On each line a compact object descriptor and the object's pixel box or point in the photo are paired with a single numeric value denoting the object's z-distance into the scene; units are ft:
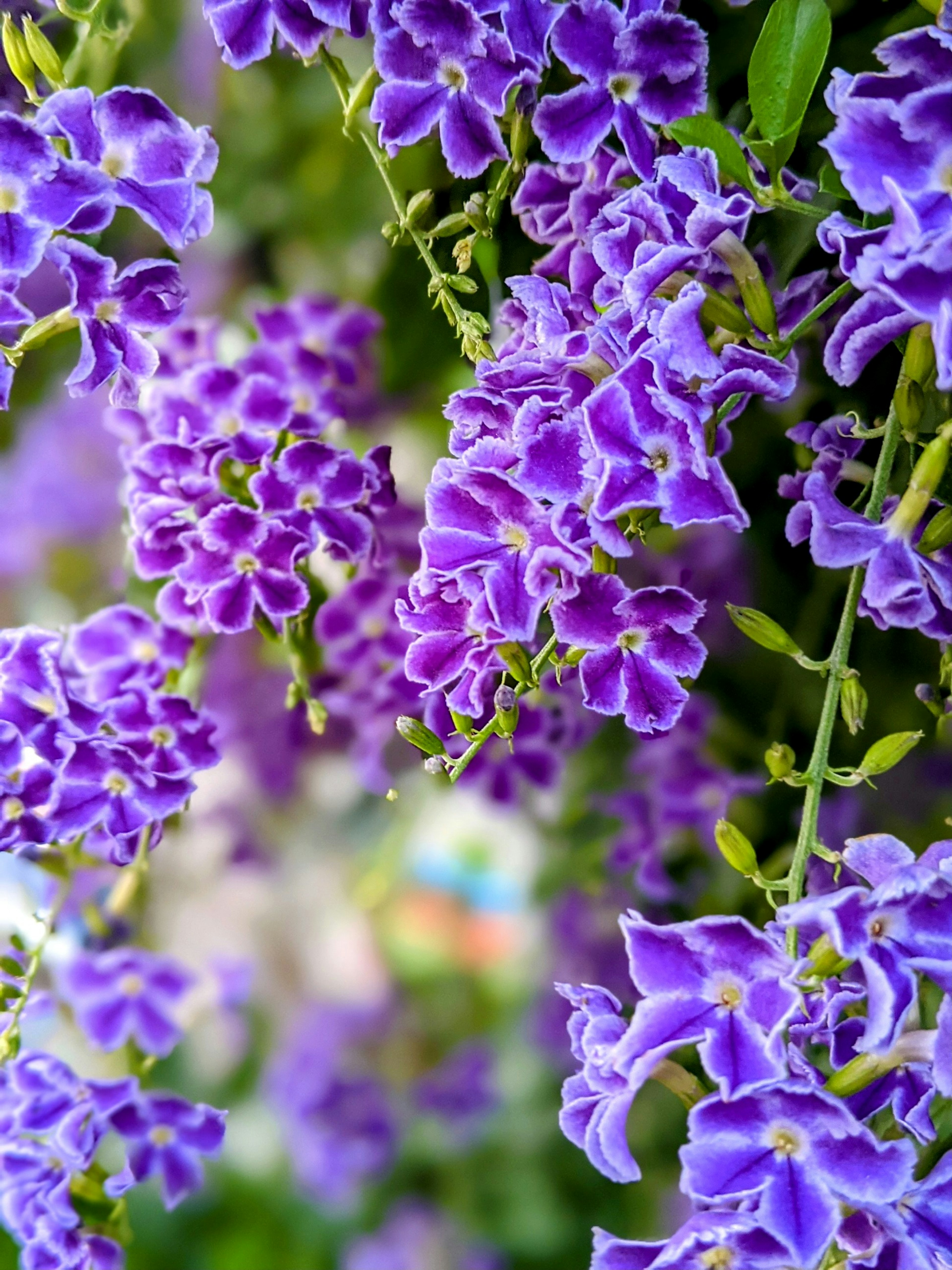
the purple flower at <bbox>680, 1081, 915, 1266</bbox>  0.54
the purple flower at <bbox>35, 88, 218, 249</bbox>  0.61
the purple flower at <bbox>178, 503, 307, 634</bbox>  0.66
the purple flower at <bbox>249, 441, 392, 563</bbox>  0.67
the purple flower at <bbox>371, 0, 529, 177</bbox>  0.60
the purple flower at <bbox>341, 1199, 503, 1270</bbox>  1.31
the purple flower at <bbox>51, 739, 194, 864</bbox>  0.65
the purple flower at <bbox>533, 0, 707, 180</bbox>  0.61
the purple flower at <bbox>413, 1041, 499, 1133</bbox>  1.36
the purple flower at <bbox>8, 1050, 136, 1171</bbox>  0.68
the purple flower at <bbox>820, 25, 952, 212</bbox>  0.55
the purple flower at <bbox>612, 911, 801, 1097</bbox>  0.54
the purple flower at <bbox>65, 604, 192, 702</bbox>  0.70
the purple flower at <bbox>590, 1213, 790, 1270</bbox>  0.54
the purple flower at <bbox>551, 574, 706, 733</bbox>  0.58
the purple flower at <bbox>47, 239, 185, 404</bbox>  0.61
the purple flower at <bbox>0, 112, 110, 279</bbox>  0.60
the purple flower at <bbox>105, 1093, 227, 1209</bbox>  0.71
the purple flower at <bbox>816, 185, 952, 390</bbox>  0.53
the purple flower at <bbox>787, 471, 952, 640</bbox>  0.58
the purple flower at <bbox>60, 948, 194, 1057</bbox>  0.77
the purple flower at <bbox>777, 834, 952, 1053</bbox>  0.54
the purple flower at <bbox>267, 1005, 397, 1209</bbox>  1.32
